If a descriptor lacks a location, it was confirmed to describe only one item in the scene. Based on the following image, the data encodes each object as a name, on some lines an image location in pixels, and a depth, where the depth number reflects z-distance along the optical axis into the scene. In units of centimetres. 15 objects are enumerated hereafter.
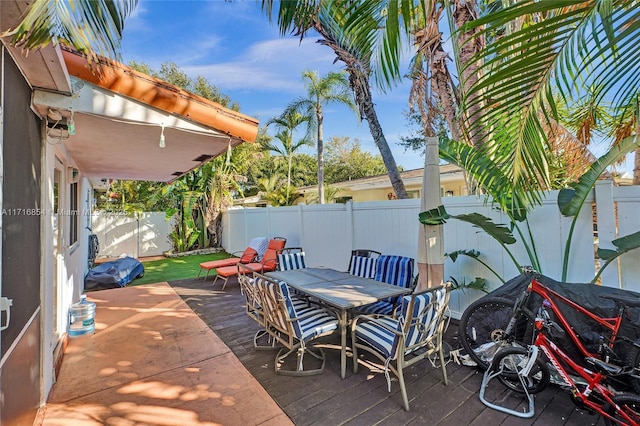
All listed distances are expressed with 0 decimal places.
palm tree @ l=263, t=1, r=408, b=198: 237
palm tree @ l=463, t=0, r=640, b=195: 155
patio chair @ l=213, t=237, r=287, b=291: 729
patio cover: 267
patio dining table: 343
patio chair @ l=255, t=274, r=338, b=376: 332
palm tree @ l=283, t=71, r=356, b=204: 1373
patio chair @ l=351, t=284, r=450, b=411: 280
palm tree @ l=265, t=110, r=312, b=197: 1573
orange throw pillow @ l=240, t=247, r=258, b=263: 836
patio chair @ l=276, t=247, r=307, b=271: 552
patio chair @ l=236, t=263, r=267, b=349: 385
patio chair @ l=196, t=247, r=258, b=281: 794
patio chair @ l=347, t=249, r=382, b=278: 495
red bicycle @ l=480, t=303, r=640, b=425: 227
